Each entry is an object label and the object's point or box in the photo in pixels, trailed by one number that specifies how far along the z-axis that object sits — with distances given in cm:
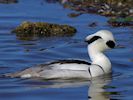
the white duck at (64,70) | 1536
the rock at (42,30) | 2203
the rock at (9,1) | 2885
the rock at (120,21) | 2353
